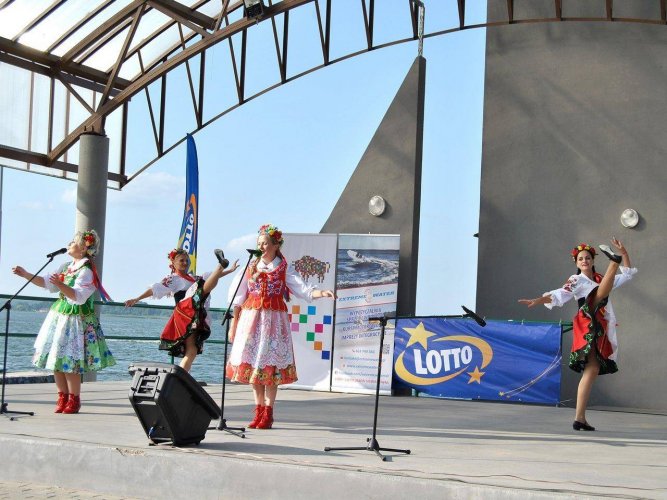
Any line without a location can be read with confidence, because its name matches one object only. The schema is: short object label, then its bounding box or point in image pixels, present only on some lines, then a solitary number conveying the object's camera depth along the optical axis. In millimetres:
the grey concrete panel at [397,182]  12188
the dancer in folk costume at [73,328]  7715
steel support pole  12984
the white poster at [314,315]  11828
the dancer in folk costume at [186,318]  8203
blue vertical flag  13008
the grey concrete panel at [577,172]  11594
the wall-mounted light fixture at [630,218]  11573
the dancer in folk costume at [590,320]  7645
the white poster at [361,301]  11688
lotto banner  10977
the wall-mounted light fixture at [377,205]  12273
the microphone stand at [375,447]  5902
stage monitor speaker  5613
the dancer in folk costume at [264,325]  7145
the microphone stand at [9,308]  7402
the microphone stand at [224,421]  6679
